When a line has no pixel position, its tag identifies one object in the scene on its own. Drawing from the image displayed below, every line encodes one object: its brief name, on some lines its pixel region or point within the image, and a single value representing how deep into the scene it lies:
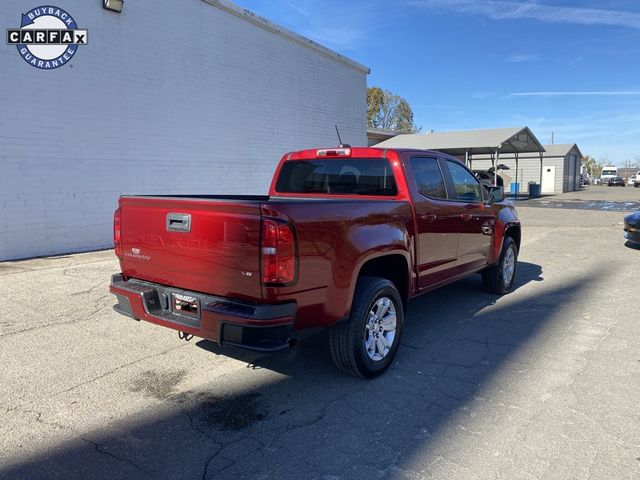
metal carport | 25.86
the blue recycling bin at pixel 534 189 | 34.78
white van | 61.53
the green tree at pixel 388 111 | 57.53
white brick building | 9.38
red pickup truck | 3.17
